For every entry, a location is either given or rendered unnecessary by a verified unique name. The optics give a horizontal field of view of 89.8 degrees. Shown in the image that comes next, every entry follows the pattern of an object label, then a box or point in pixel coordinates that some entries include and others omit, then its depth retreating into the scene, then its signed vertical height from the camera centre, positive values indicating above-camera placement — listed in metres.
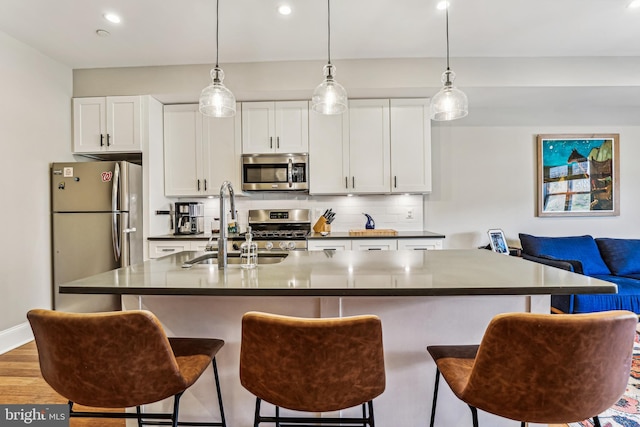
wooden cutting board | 3.38 -0.24
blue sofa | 3.12 -0.49
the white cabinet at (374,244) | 3.29 -0.35
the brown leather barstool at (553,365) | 0.92 -0.46
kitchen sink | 1.91 -0.30
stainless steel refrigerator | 3.04 -0.11
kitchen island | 1.38 -0.46
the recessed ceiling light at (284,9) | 2.42 +1.54
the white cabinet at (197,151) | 3.55 +0.67
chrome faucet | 1.63 -0.14
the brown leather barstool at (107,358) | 0.99 -0.46
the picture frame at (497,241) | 3.52 -0.36
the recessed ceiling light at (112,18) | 2.52 +1.55
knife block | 3.66 -0.17
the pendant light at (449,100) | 1.91 +0.66
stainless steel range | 3.85 -0.11
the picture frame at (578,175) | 3.83 +0.41
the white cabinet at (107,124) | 3.34 +0.93
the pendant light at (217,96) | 1.89 +0.69
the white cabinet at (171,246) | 3.34 -0.36
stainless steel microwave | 3.52 +0.43
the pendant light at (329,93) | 1.84 +0.68
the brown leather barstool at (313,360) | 0.95 -0.46
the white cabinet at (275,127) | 3.53 +0.93
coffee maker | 3.64 -0.07
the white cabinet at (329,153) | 3.52 +0.63
